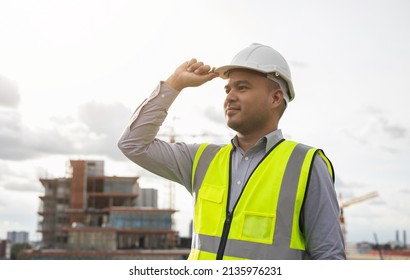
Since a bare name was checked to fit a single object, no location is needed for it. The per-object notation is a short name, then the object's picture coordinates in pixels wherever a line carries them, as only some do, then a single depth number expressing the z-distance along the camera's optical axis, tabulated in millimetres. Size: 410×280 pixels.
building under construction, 43281
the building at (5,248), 58762
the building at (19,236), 70138
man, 2168
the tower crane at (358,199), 59312
